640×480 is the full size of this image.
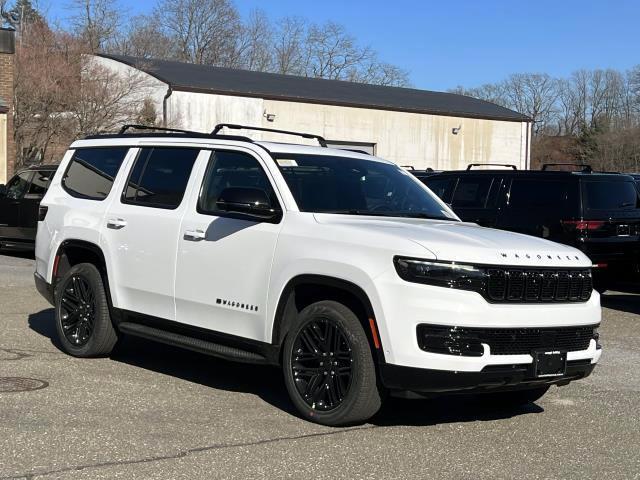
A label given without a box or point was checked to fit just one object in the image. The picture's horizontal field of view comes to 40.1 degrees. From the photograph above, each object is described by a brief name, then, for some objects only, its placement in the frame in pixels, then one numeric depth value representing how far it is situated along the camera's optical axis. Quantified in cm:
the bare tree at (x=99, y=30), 4588
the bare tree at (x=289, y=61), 7331
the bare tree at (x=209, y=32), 6950
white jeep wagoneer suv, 534
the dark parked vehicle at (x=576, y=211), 1192
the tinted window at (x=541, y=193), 1206
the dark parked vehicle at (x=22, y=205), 1672
